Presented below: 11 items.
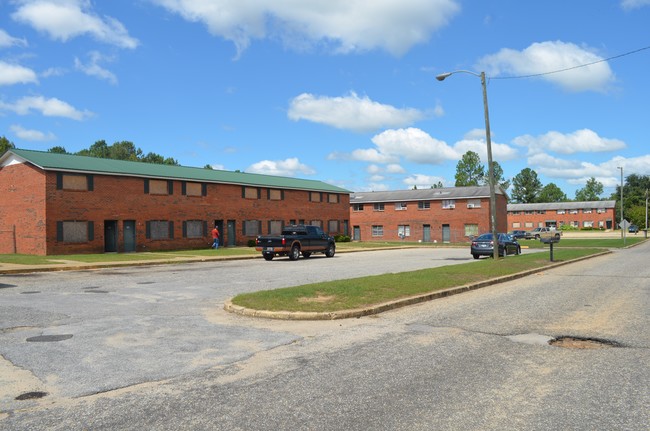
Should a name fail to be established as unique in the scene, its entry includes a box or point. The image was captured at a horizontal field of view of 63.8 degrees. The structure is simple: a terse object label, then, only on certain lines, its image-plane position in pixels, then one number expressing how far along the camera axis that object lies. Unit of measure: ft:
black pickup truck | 96.48
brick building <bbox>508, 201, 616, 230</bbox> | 369.30
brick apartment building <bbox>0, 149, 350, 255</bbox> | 107.55
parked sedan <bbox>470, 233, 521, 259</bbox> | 102.63
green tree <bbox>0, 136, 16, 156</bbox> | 236.16
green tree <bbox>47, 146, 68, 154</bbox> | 378.57
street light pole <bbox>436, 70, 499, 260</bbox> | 84.26
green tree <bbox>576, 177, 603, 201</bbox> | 544.99
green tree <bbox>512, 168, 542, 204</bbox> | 486.79
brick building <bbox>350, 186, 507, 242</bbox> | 209.56
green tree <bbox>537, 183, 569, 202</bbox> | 486.18
